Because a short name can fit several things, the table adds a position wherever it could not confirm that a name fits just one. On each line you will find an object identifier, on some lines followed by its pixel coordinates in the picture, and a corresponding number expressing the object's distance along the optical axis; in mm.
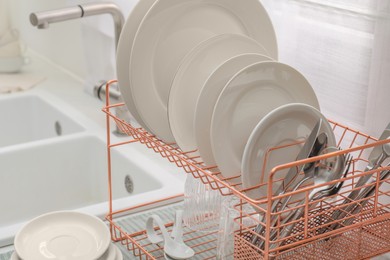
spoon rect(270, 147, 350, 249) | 1504
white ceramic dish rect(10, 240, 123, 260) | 1684
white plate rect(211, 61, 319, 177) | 1559
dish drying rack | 1471
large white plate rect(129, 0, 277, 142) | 1668
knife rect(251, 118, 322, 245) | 1514
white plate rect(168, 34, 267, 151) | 1629
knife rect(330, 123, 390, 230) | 1566
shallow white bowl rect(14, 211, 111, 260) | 1678
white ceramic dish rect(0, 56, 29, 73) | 2870
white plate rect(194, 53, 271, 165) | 1580
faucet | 2161
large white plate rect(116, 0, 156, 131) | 1706
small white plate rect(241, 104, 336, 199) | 1510
